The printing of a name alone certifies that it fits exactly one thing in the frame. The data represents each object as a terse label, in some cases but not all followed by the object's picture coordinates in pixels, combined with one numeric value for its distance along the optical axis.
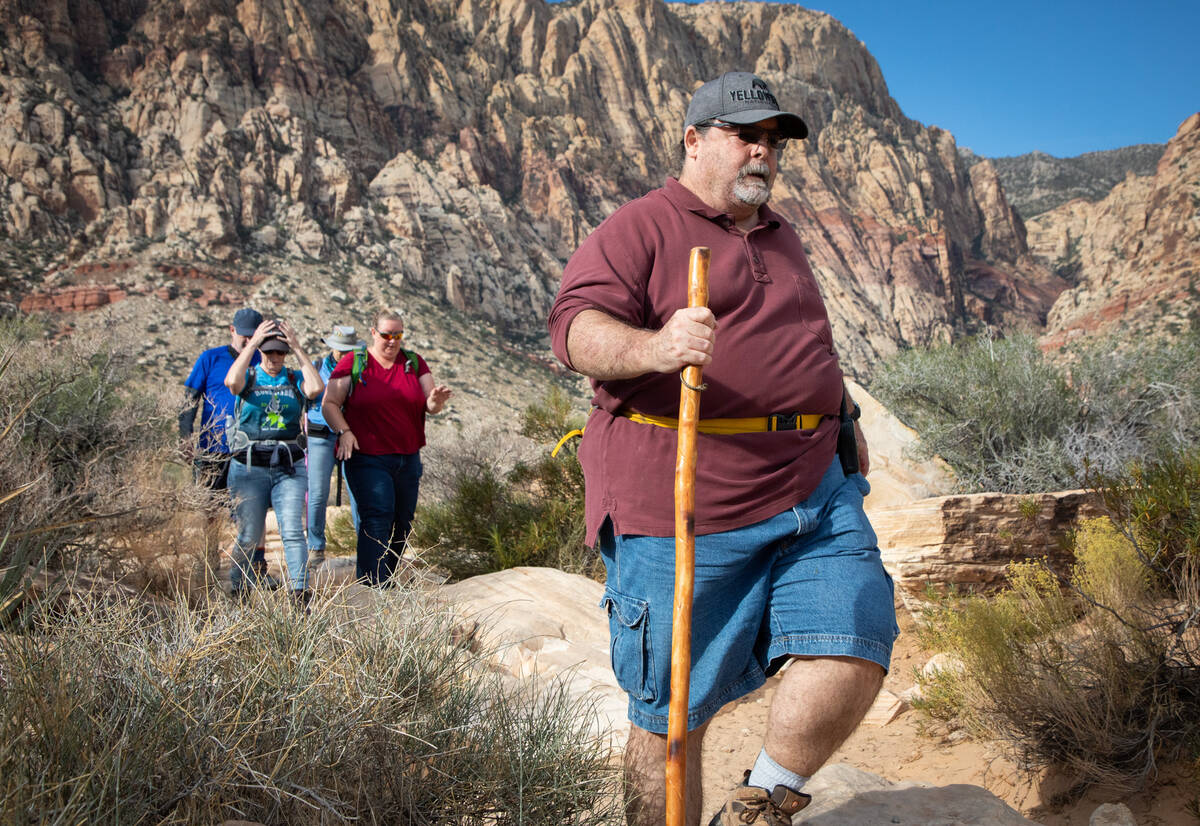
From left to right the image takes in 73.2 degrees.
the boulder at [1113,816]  2.95
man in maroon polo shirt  2.04
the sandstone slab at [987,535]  5.11
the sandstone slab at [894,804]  2.70
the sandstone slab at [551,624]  4.36
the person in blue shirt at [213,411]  5.61
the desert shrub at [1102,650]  3.27
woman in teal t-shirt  5.14
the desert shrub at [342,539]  9.09
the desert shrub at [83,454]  4.73
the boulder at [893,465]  6.57
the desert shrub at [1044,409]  6.67
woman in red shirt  5.20
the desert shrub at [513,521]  6.82
